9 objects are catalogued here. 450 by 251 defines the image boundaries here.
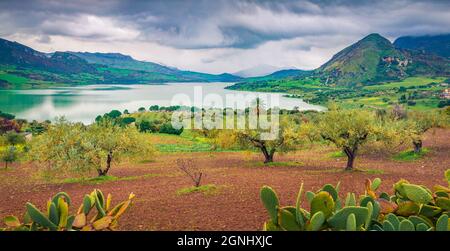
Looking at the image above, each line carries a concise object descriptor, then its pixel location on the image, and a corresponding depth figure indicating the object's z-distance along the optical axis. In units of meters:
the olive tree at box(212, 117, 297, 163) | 29.82
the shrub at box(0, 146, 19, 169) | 37.07
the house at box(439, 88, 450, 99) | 104.30
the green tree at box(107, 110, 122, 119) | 88.91
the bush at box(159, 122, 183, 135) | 75.88
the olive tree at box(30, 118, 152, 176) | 25.09
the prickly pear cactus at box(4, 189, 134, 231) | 2.81
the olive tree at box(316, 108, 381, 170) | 24.62
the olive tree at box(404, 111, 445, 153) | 33.03
